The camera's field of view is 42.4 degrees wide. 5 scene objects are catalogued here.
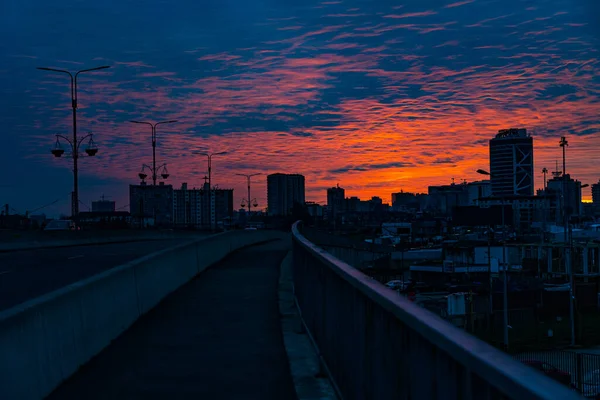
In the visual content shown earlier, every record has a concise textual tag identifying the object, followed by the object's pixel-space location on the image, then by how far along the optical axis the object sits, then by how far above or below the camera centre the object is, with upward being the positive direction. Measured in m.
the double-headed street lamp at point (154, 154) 68.94 +5.74
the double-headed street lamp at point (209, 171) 89.54 +5.41
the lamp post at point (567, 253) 55.20 -4.49
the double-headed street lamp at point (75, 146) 44.03 +4.30
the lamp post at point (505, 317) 46.34 -6.33
